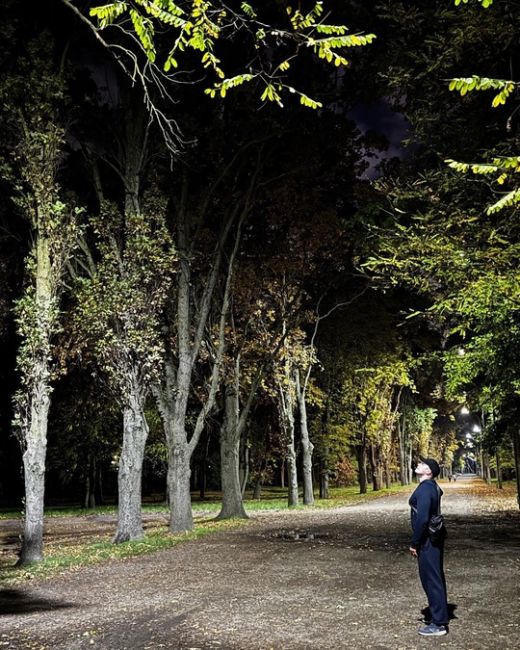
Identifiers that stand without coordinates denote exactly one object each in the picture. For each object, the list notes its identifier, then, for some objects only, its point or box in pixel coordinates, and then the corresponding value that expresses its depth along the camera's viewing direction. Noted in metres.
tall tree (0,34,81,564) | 13.23
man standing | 6.58
